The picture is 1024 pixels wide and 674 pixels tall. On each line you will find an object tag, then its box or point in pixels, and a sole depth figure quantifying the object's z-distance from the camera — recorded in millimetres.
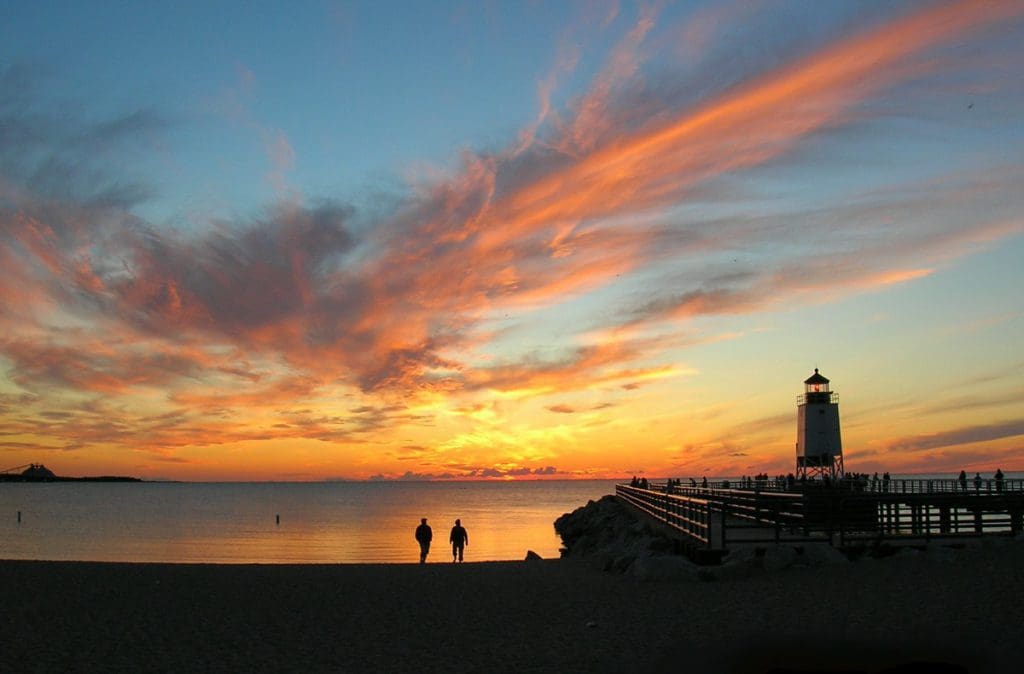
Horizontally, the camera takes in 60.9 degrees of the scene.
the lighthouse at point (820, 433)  52688
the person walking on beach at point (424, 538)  28516
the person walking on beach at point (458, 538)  30250
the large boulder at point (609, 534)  23450
